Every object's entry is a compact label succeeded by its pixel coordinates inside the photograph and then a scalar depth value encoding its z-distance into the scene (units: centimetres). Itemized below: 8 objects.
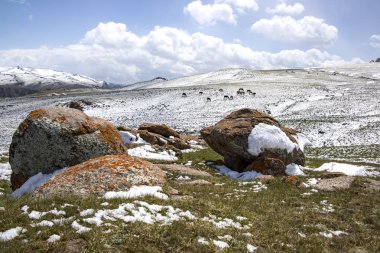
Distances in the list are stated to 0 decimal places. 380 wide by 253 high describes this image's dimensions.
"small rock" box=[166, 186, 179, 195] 1341
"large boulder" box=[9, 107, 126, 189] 1742
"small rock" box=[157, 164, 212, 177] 2263
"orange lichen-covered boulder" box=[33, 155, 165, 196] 1257
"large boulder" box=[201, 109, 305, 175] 2488
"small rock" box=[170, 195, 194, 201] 1269
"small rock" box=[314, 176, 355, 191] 1908
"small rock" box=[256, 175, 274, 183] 2034
